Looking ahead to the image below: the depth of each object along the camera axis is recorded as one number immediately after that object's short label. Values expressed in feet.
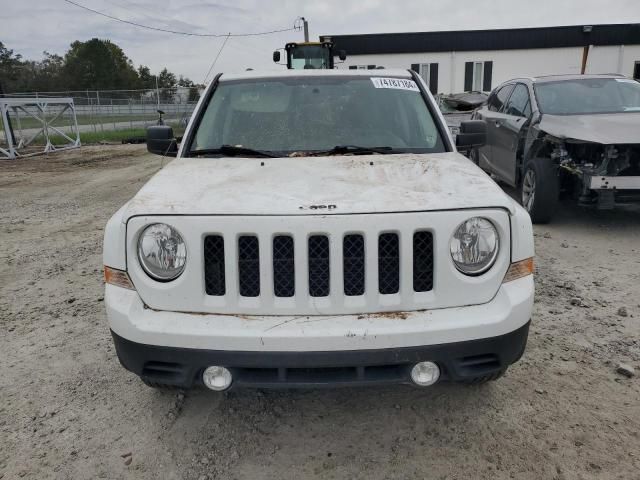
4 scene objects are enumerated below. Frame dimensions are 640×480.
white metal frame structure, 49.33
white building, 91.66
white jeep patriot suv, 6.93
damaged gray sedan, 18.08
